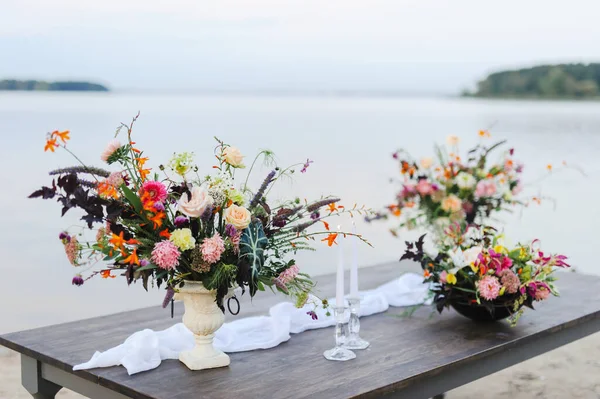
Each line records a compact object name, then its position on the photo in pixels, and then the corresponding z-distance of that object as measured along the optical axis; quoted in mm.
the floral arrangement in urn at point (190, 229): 2430
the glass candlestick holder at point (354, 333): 2861
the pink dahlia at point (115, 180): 2449
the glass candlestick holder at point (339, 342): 2756
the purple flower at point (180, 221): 2465
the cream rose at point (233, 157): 2562
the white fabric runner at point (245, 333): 2592
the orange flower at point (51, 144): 2396
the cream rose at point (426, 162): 4508
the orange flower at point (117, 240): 2369
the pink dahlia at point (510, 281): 3133
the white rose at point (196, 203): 2439
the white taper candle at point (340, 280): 2766
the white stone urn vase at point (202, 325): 2611
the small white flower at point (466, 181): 4449
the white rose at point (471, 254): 3213
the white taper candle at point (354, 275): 2857
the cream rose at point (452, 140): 4754
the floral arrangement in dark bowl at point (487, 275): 3158
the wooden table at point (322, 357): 2451
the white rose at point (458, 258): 3258
